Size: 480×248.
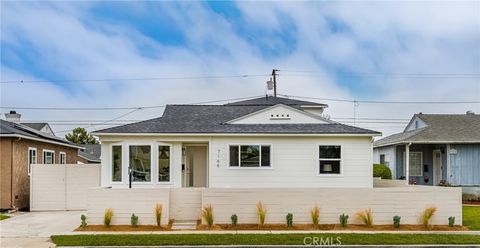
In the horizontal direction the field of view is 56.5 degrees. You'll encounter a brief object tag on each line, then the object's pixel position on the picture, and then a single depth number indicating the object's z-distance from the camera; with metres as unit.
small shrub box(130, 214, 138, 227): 13.23
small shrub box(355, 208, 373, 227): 13.33
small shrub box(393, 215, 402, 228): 13.17
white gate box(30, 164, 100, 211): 17.61
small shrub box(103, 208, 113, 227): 13.13
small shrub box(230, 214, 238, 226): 13.18
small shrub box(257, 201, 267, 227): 13.12
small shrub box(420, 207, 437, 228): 13.35
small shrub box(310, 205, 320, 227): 13.25
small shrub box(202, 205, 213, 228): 13.16
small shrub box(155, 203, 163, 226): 13.26
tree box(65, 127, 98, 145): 57.06
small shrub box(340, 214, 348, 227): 13.15
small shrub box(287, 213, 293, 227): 13.16
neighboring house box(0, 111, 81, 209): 17.25
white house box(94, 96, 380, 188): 16.12
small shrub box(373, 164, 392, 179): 24.02
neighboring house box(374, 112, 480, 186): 22.55
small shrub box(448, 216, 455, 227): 13.41
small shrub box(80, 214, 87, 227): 12.93
